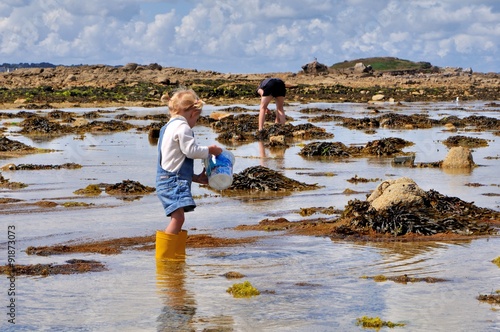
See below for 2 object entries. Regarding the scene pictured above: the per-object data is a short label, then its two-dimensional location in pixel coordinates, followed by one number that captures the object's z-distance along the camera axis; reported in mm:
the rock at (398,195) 9984
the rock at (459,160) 16422
